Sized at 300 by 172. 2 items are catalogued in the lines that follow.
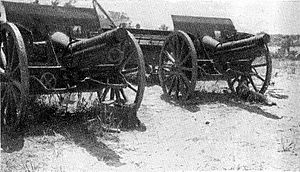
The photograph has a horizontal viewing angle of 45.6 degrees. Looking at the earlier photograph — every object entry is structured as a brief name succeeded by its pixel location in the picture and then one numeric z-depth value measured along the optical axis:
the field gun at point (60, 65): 5.30
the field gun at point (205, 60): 8.11
